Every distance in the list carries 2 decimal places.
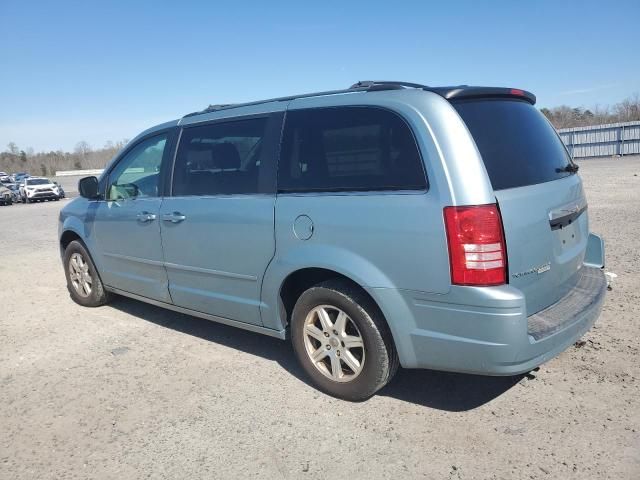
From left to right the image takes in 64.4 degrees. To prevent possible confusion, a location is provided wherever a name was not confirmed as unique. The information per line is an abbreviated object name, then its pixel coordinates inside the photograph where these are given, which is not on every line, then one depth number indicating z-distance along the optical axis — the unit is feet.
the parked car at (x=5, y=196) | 95.21
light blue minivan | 8.81
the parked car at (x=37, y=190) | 97.42
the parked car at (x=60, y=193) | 101.53
